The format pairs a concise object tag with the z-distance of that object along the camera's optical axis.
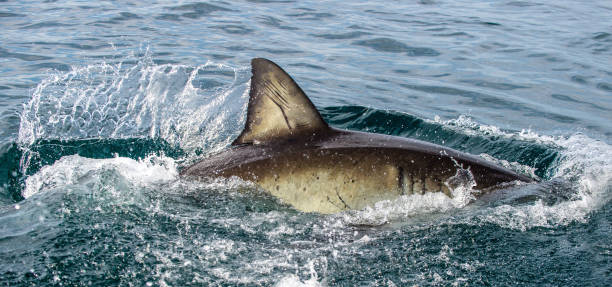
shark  4.05
